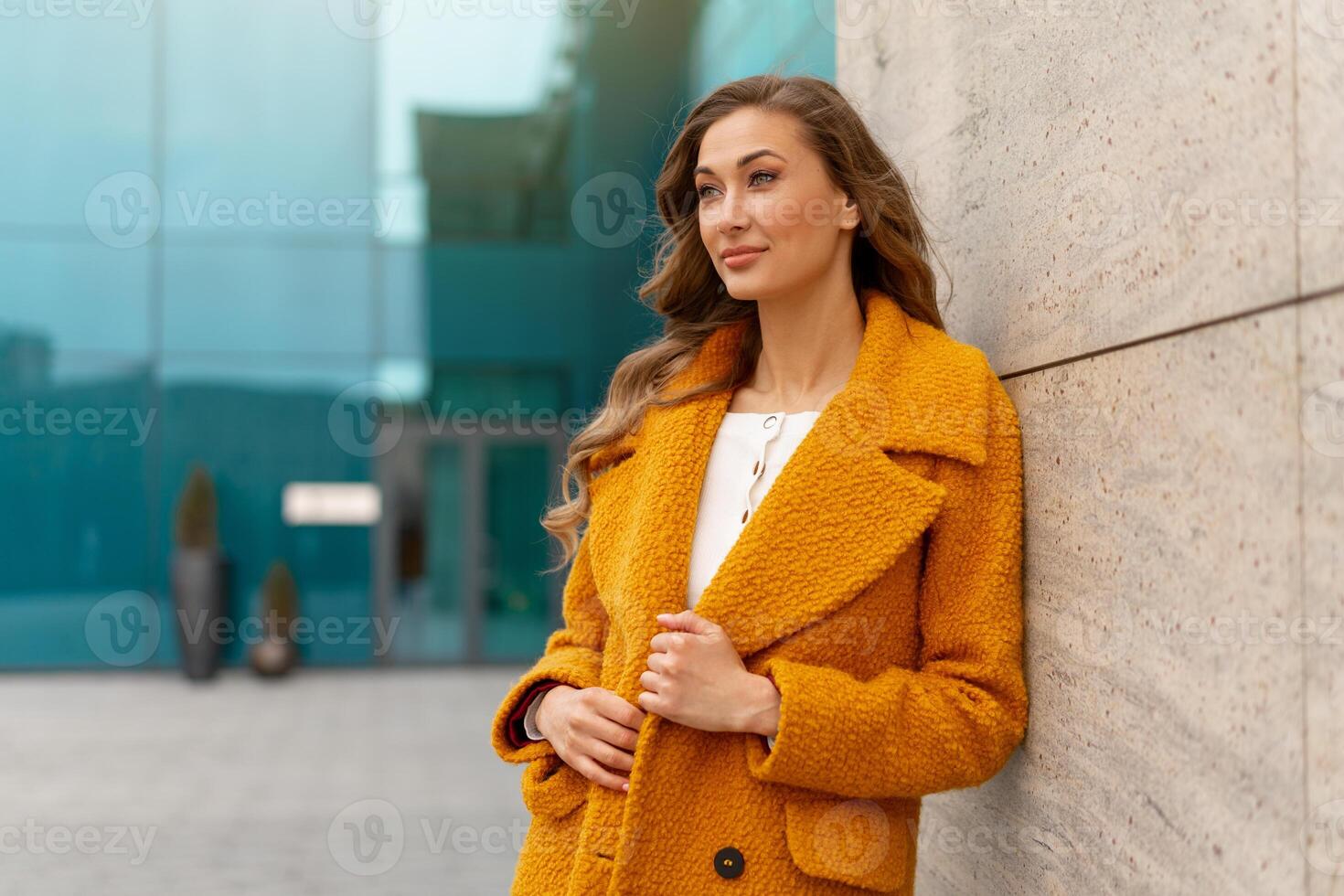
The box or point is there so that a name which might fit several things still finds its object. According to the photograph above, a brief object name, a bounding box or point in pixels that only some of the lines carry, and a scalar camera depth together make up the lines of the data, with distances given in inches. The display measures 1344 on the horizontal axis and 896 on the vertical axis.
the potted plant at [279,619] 458.6
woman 70.0
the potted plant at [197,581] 456.1
